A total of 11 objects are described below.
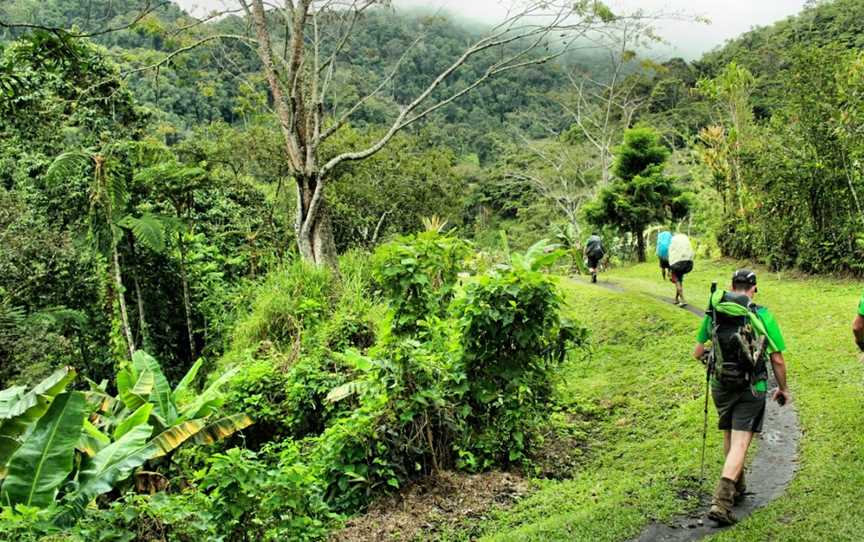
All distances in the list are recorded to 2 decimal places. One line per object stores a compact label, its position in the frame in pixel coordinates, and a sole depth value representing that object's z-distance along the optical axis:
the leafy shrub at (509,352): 6.21
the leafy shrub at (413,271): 6.82
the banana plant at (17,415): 5.37
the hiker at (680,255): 11.62
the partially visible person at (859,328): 5.26
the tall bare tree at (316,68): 12.16
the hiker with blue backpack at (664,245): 12.66
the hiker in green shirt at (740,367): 4.66
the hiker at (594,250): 16.58
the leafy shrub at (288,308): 11.06
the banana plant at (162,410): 6.89
